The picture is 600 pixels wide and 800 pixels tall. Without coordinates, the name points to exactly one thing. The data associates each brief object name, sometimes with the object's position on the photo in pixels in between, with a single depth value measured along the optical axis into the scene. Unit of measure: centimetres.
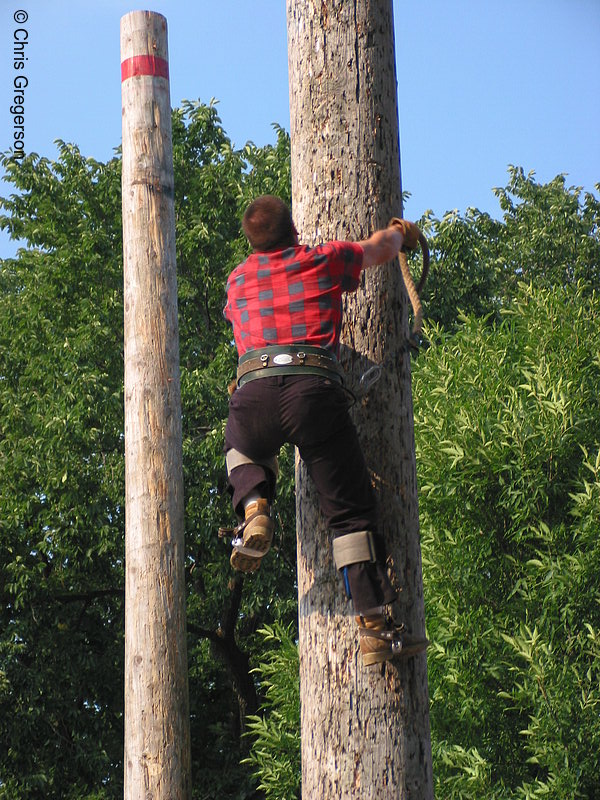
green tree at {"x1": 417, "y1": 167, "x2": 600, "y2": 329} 3397
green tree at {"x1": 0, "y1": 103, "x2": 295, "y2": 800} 2948
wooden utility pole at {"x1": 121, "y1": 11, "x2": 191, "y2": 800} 1114
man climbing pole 661
